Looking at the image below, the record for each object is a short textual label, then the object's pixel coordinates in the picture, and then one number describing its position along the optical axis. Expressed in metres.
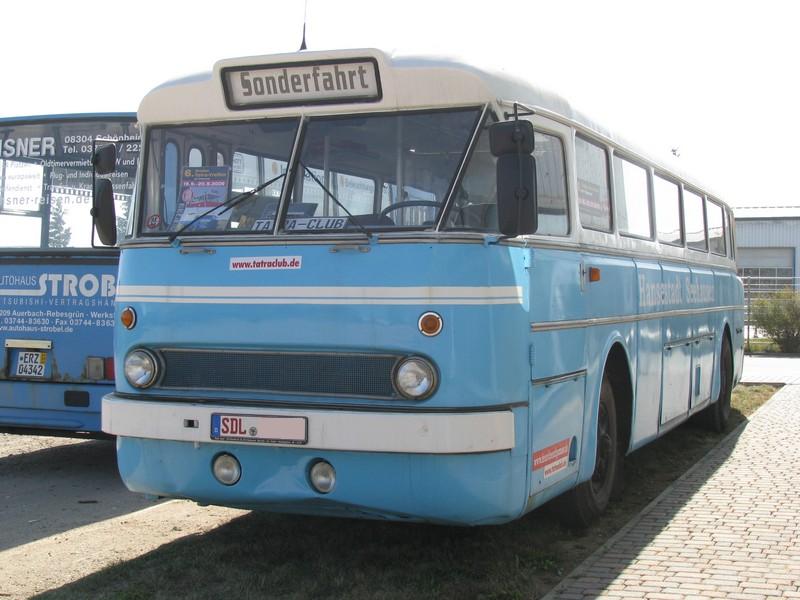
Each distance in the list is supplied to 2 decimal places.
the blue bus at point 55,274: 9.58
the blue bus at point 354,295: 5.70
